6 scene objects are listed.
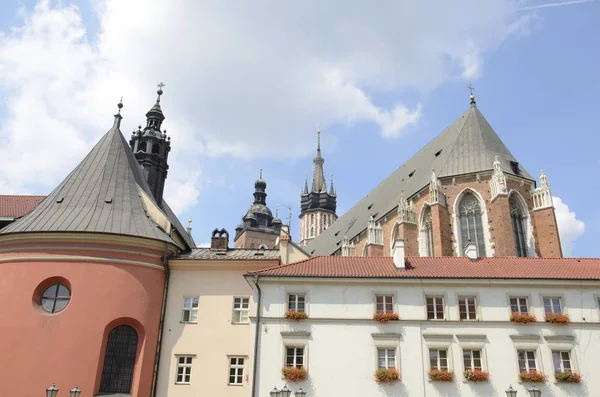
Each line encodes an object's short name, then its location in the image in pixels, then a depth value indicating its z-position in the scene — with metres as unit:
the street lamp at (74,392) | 16.67
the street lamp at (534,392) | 17.03
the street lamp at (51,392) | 16.25
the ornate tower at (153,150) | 42.53
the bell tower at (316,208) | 88.94
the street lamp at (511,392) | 17.02
